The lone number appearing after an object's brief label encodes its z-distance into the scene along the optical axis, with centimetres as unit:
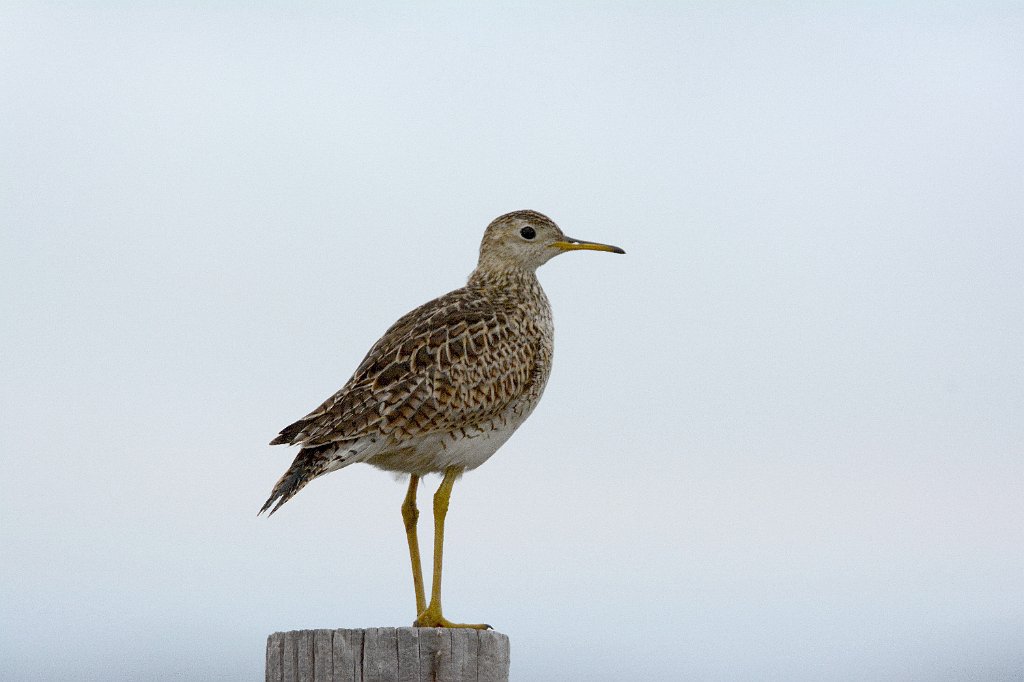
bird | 1625
